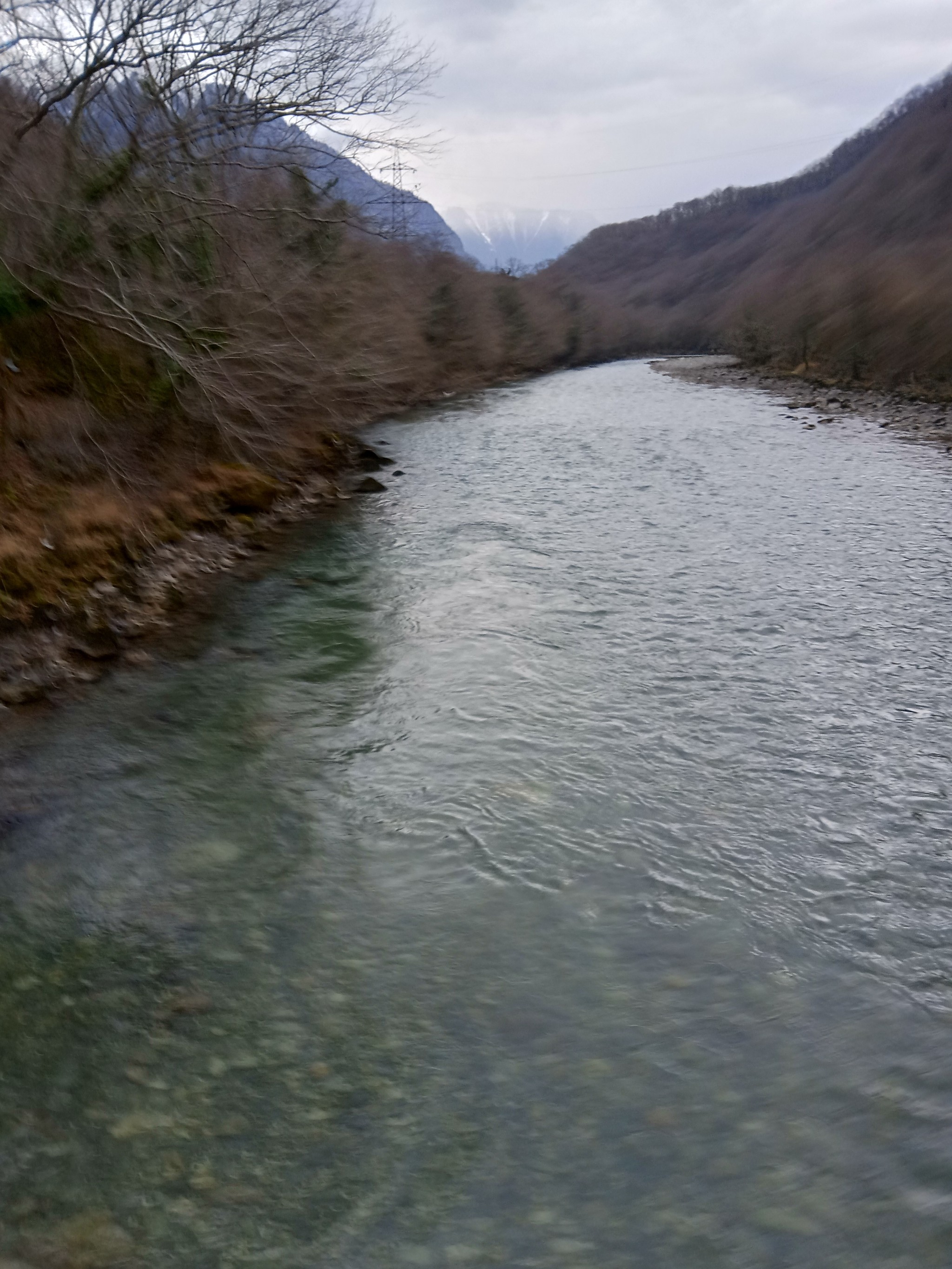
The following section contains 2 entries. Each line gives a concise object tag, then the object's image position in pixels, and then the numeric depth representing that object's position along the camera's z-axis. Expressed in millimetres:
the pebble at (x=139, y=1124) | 3977
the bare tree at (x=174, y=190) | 13148
